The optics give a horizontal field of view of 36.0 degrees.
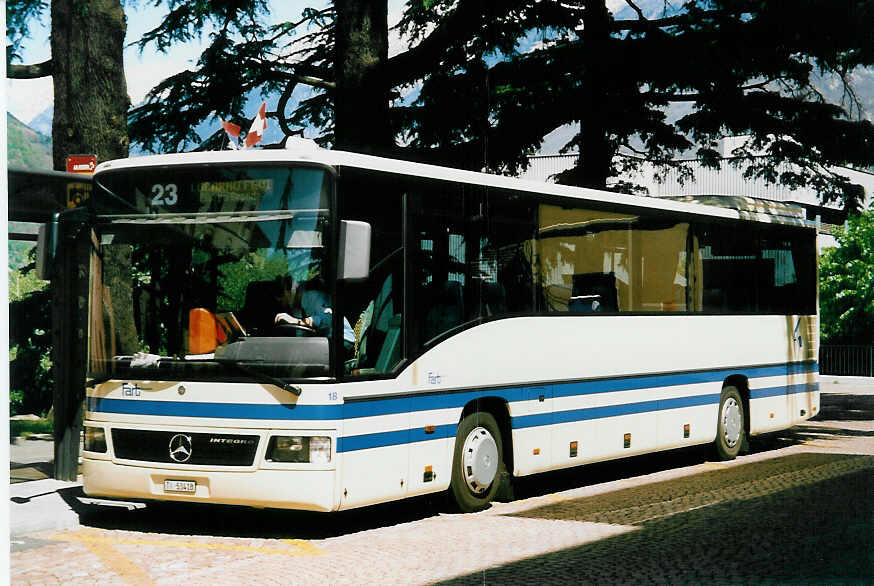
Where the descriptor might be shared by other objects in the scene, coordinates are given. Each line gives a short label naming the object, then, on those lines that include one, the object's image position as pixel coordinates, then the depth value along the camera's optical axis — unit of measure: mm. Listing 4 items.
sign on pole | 12102
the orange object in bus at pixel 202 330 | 10203
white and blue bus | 9914
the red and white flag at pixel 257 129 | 11281
